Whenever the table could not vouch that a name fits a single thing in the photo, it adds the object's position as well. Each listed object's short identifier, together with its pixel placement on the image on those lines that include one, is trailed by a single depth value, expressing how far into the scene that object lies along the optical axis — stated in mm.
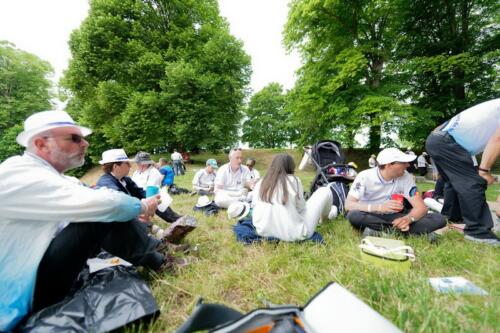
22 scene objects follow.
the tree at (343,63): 12070
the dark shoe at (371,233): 2870
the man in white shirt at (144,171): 4933
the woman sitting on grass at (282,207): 2791
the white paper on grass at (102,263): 1762
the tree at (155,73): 15375
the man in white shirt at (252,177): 5344
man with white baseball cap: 2822
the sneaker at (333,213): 3883
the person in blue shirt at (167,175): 7500
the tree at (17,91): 22562
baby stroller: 4363
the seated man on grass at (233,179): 5133
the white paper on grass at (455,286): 1606
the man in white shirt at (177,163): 14064
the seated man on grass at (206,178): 6836
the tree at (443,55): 12055
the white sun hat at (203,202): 4953
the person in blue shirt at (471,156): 2711
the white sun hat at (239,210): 3746
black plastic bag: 1238
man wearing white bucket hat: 1315
